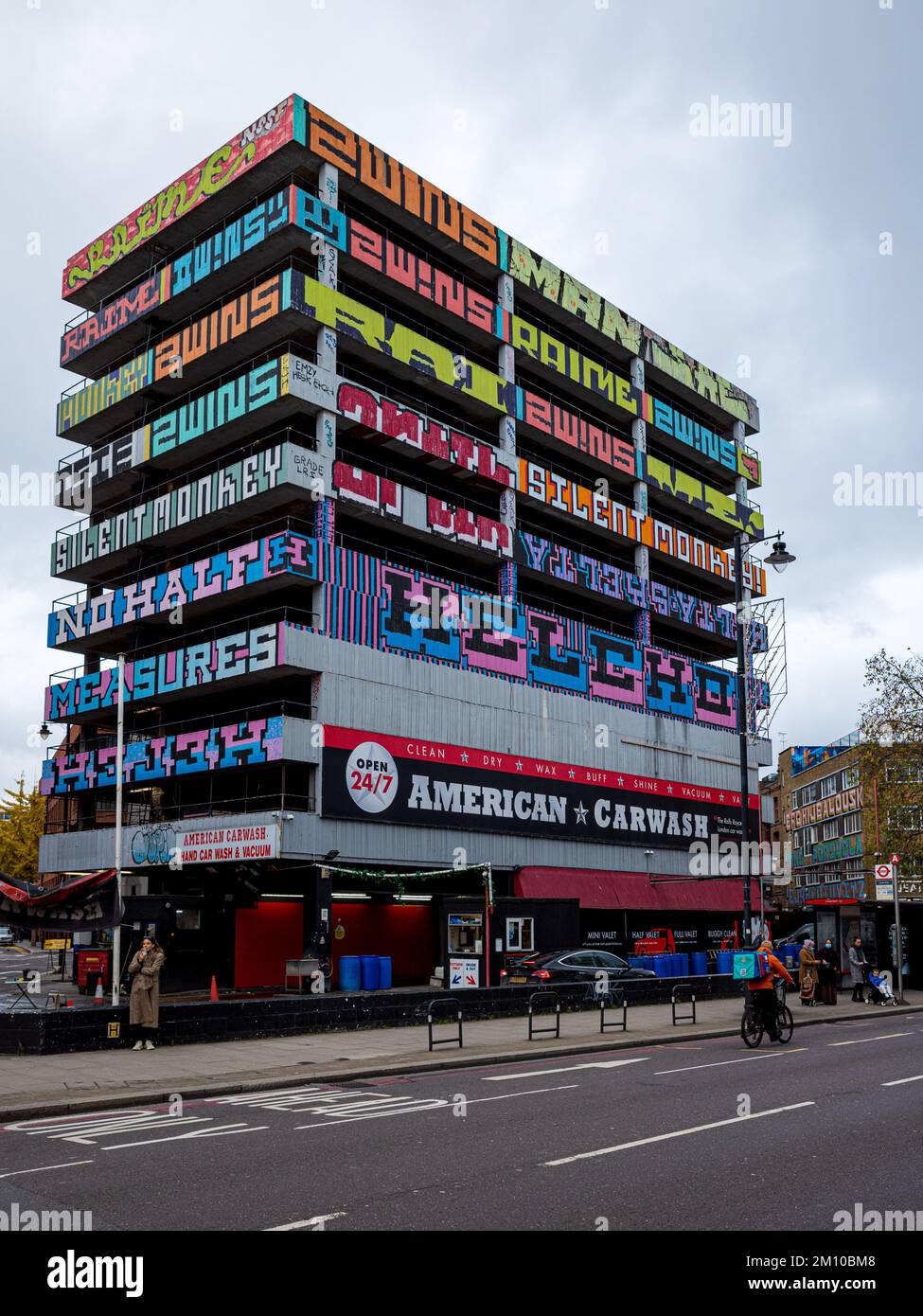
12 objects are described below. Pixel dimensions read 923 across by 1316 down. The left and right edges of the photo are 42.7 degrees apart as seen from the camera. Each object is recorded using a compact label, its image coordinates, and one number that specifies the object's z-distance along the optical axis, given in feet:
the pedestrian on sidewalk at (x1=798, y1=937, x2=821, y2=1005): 100.53
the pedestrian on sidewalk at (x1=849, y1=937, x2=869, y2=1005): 105.91
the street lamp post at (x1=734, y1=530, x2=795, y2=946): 95.14
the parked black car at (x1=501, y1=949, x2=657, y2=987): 95.91
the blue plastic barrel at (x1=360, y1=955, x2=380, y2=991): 103.35
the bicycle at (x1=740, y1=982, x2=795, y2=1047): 70.49
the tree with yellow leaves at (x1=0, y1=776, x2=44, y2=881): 224.94
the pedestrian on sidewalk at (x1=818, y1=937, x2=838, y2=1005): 102.68
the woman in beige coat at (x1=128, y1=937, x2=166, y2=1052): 64.59
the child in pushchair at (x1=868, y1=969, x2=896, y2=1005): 104.23
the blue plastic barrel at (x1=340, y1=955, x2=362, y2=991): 103.71
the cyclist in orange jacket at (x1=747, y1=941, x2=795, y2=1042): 69.97
